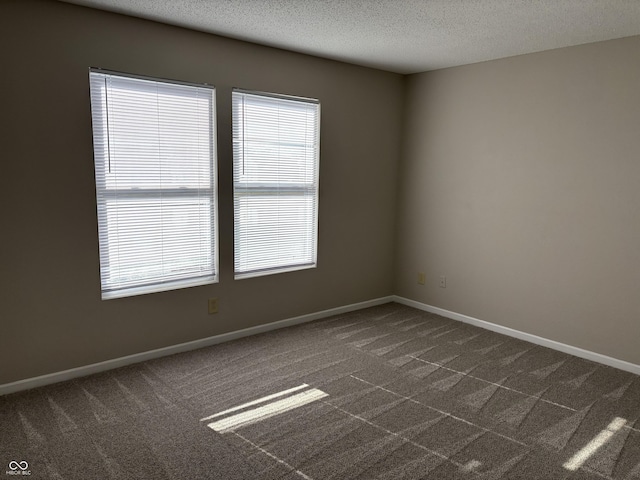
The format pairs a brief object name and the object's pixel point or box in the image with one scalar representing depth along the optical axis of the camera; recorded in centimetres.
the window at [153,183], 304
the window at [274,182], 367
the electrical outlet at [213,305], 362
